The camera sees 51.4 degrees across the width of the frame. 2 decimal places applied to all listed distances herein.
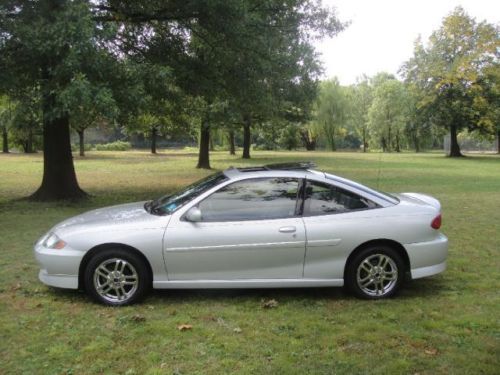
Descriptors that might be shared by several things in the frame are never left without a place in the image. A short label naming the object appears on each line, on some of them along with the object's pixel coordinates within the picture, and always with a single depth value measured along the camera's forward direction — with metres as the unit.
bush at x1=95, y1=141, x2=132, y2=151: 64.86
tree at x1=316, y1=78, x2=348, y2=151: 64.50
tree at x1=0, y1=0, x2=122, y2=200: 10.19
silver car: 5.39
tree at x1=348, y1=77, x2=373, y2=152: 72.50
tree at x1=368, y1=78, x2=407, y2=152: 63.88
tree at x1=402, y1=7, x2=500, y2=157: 40.28
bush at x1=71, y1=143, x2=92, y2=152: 60.03
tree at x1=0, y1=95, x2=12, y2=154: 52.74
